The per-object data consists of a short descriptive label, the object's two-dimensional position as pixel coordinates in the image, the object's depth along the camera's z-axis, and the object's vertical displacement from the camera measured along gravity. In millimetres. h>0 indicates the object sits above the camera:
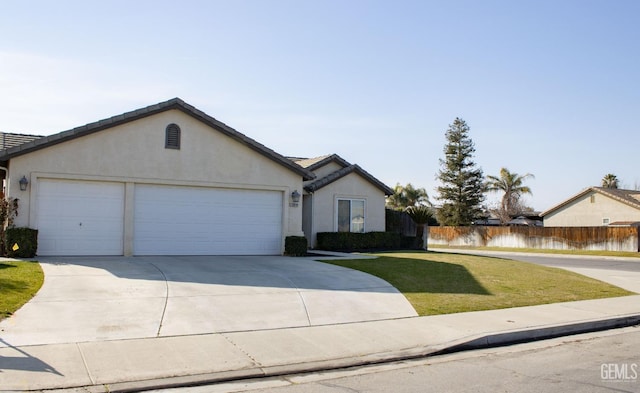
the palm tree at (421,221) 27766 +493
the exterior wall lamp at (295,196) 19547 +1151
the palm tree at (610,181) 66125 +6160
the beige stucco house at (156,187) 16031 +1268
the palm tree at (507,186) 60812 +4920
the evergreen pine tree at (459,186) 56500 +4628
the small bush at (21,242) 15055 -423
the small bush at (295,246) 19078 -567
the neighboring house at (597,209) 42938 +1937
